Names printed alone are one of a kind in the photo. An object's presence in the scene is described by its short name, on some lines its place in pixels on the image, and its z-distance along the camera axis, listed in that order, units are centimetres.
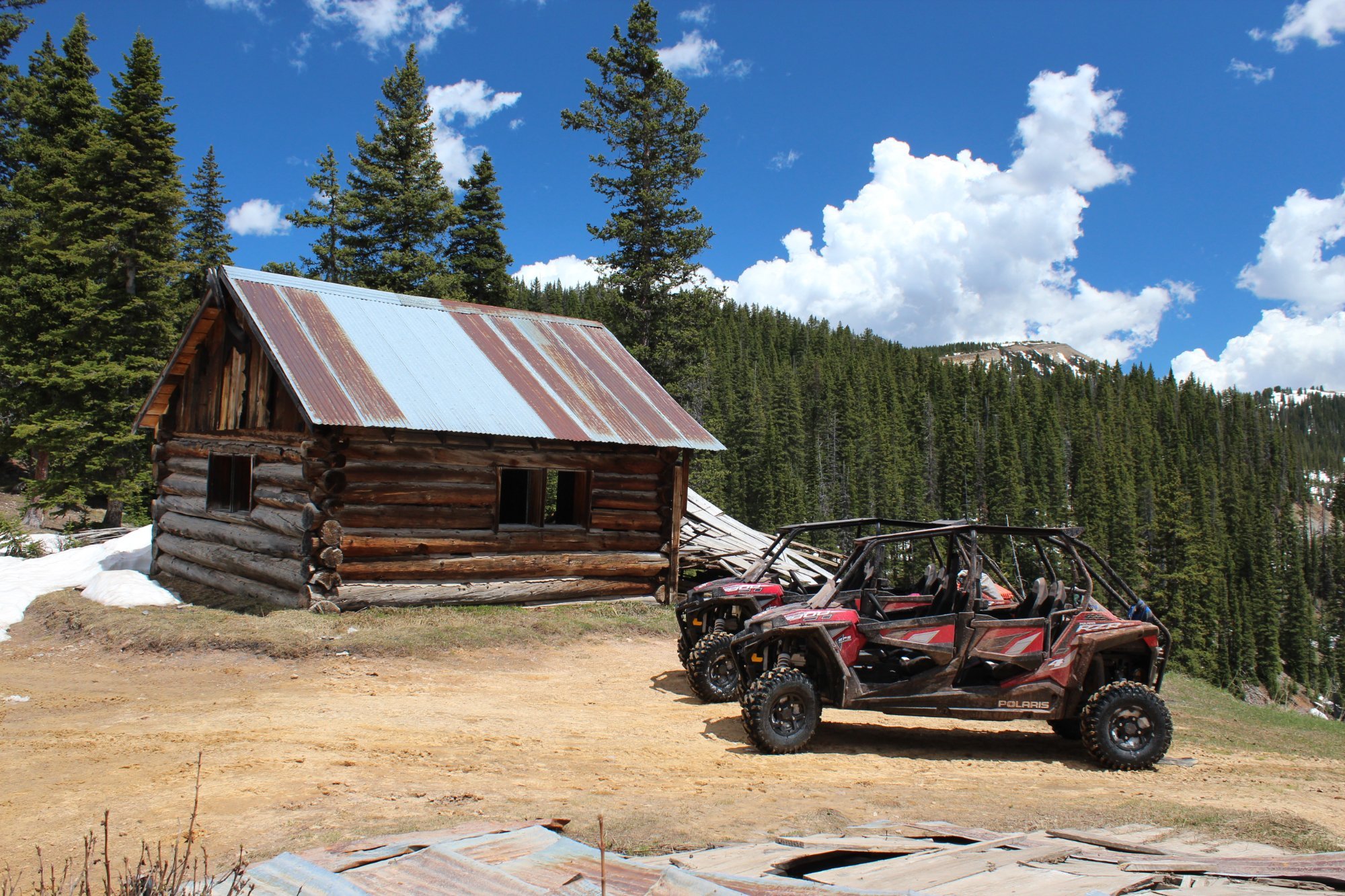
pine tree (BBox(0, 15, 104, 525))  2673
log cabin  1354
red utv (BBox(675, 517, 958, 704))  986
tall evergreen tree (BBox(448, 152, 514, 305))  3738
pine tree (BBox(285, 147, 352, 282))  3697
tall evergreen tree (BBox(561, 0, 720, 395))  3256
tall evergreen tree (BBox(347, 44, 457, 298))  3469
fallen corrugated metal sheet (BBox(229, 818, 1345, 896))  360
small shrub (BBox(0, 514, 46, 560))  1880
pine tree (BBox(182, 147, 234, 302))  3762
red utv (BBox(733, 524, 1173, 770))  770
